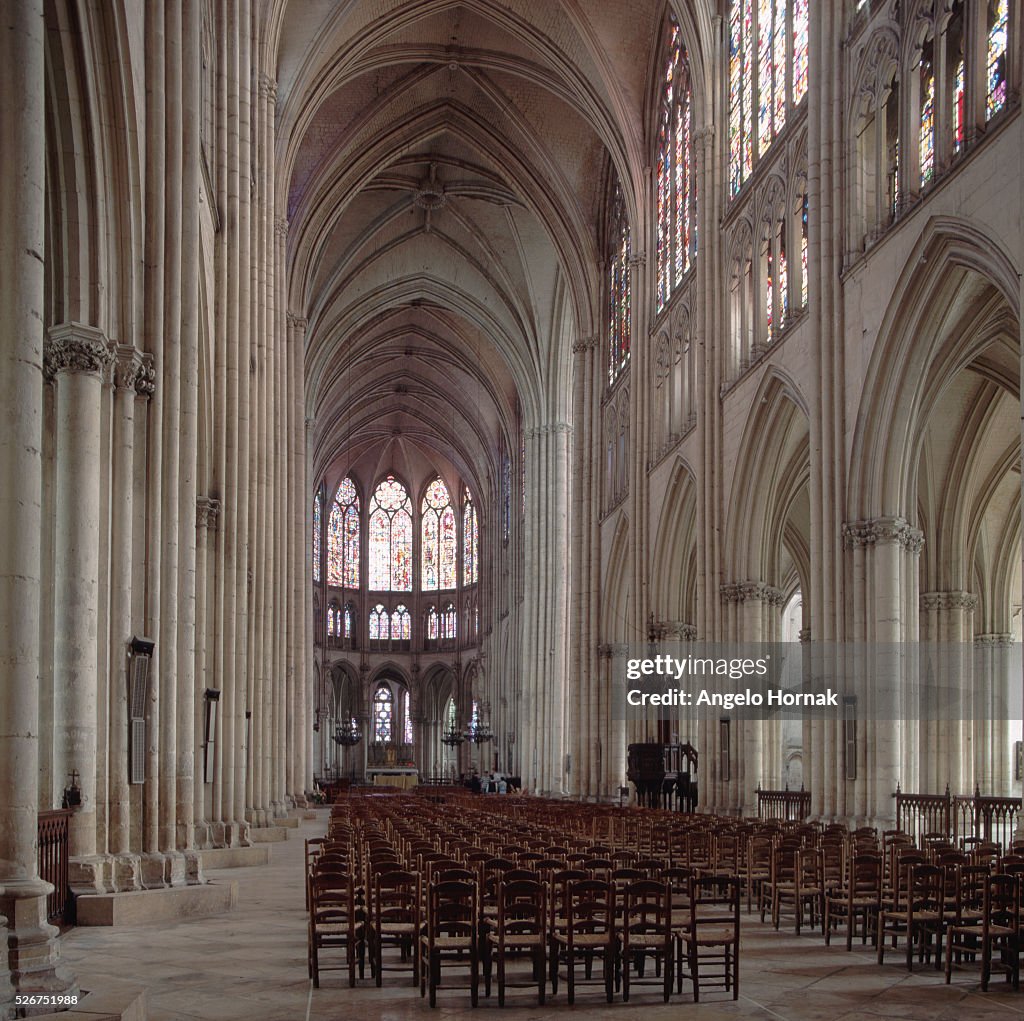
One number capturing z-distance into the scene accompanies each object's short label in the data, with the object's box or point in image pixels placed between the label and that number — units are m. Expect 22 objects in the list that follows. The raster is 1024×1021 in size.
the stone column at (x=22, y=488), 8.06
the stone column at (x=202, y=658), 19.70
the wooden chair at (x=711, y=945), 9.26
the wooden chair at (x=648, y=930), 9.21
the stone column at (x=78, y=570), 13.12
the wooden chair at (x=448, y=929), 9.09
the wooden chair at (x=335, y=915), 10.02
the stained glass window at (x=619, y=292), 44.12
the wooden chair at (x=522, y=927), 9.17
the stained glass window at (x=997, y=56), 18.52
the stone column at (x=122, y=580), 14.00
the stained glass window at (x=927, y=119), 20.80
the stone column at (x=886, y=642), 21.84
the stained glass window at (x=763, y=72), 27.09
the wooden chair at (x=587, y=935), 9.22
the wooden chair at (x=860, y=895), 11.64
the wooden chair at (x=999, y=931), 9.77
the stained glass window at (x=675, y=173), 35.62
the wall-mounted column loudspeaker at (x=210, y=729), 20.97
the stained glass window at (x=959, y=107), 19.64
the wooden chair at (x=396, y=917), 9.73
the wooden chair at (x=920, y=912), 10.55
